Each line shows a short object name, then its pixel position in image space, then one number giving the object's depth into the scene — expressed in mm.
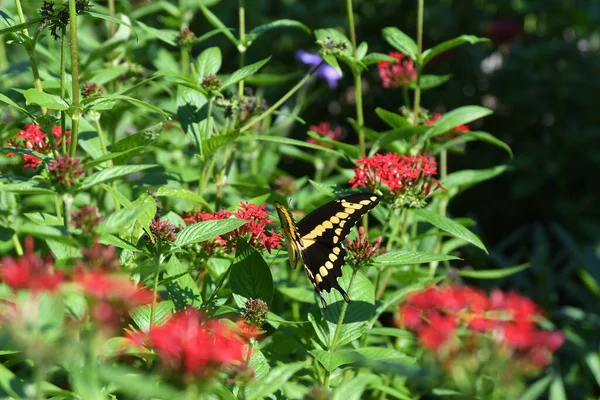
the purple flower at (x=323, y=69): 2547
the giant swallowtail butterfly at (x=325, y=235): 1874
